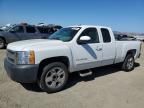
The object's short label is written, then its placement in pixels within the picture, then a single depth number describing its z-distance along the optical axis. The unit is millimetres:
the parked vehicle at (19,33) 14462
